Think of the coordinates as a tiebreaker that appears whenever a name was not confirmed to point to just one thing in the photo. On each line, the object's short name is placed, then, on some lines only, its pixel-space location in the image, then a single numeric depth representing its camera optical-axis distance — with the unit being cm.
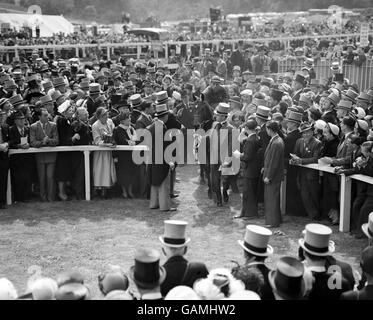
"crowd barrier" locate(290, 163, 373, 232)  987
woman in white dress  1191
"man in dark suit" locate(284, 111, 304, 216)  1080
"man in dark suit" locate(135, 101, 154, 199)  1233
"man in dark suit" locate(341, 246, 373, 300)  507
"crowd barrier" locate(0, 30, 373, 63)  3095
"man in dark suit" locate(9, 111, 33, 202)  1163
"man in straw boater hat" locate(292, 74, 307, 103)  1653
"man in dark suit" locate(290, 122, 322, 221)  1052
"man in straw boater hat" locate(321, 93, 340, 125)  1240
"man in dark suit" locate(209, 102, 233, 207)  1145
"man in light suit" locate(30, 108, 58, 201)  1177
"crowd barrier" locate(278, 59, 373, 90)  2130
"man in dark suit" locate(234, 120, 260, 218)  1073
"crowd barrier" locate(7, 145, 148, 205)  1163
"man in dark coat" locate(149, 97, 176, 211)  1136
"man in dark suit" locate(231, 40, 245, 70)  2672
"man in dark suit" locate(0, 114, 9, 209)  1145
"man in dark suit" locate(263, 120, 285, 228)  1023
